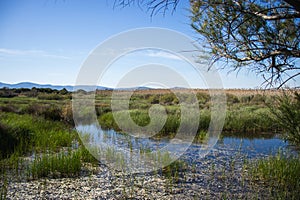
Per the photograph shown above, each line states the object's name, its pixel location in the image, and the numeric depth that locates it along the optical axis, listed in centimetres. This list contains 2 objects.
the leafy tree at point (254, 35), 331
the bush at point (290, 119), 411
